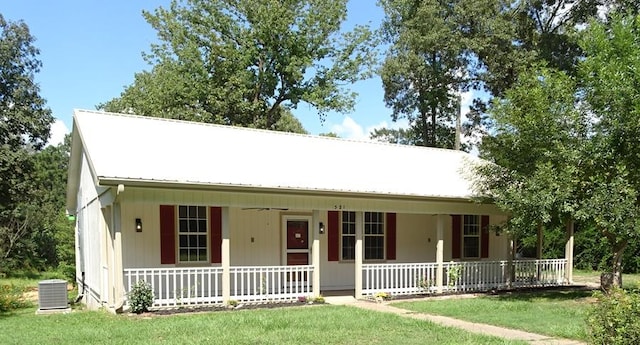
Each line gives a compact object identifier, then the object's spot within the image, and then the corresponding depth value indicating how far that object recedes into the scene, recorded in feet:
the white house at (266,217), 38.29
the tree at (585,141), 37.91
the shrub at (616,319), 18.25
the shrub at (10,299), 45.44
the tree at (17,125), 86.53
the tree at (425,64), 93.66
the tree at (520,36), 88.38
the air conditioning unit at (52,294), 41.70
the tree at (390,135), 152.90
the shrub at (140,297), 35.58
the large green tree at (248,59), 92.32
